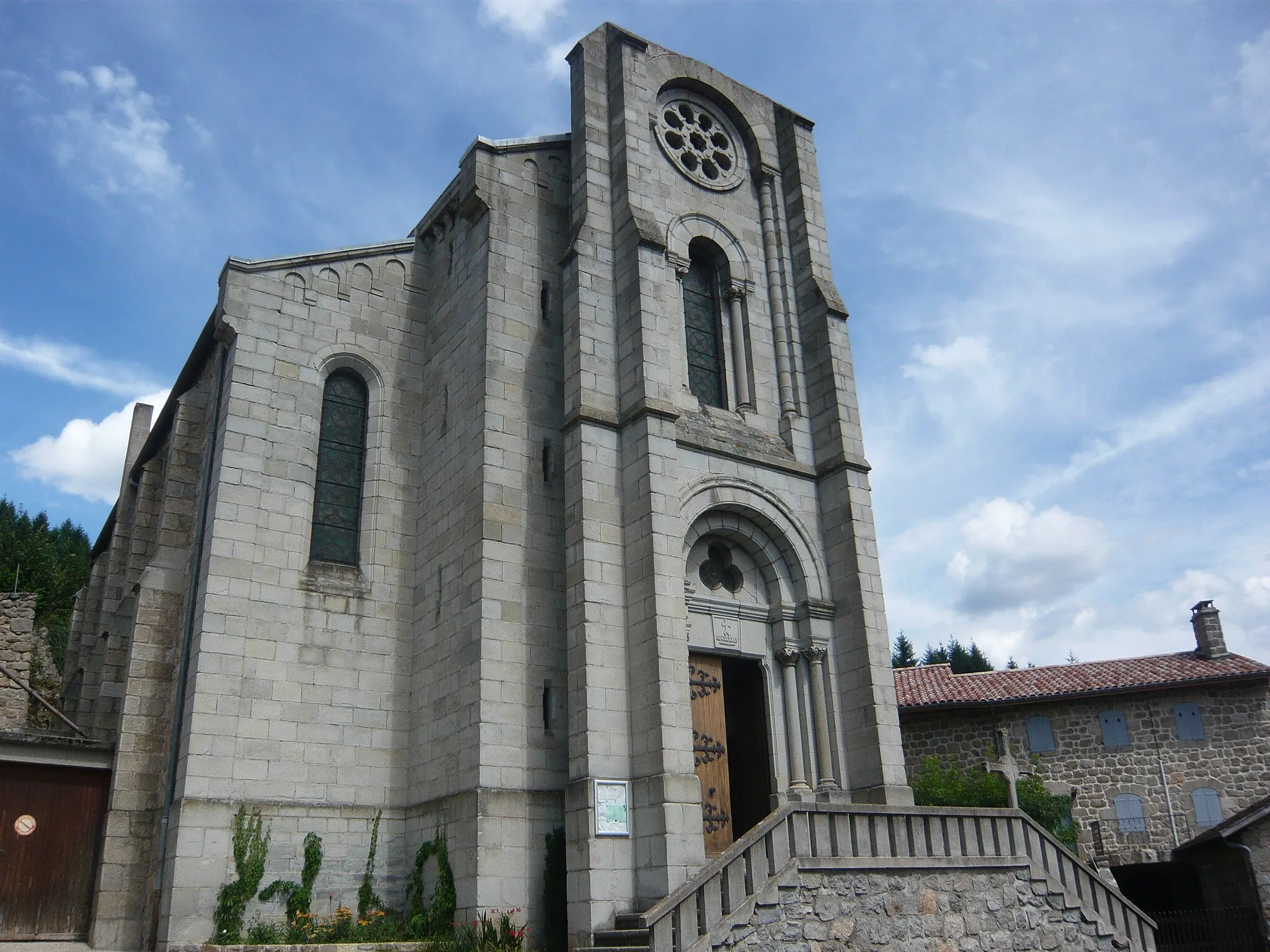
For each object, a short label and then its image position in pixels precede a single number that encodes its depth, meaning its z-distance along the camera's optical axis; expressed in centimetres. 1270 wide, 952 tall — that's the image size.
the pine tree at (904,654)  5619
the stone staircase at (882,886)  1086
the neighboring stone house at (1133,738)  2480
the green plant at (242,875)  1340
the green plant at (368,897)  1428
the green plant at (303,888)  1386
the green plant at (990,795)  2266
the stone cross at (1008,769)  1670
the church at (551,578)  1339
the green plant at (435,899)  1340
